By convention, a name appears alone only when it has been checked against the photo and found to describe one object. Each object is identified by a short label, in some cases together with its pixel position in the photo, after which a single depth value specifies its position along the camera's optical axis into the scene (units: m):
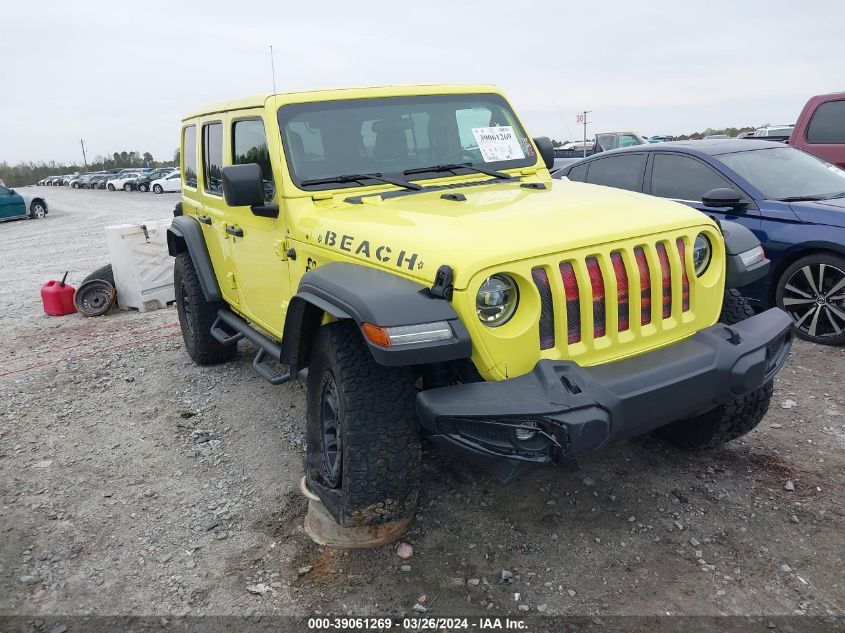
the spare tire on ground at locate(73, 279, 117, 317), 7.96
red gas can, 8.08
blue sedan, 5.10
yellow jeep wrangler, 2.50
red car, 7.61
